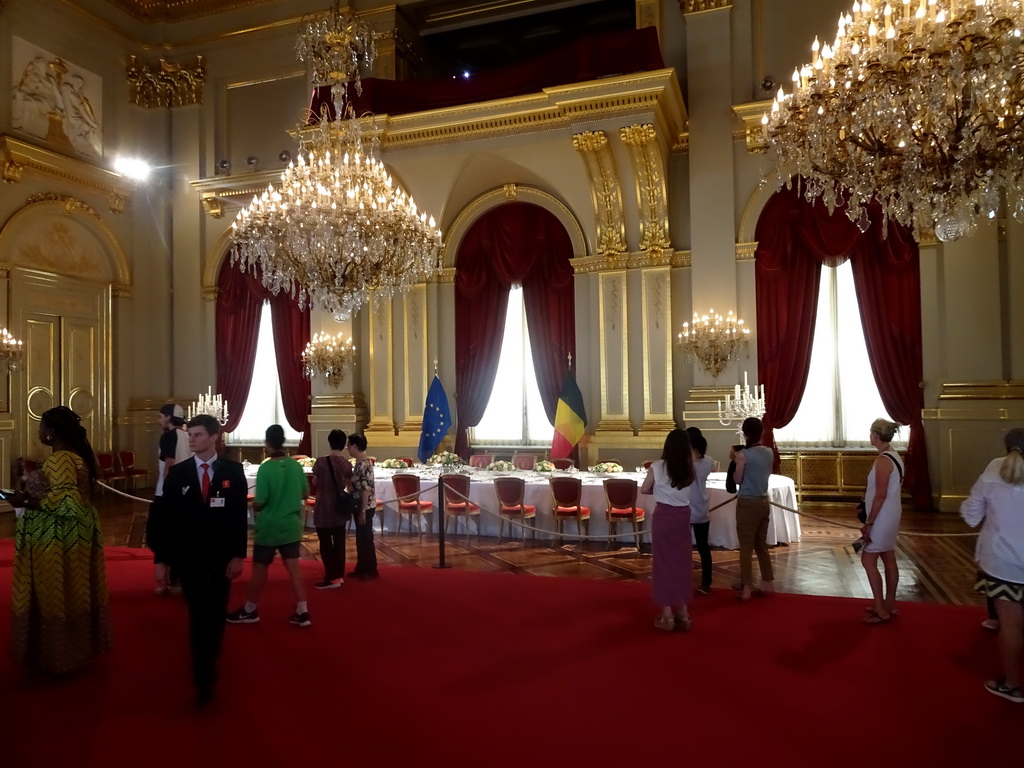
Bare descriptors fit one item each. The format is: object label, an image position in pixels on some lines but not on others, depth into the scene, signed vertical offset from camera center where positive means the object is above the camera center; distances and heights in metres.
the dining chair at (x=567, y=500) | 7.32 -1.11
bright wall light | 12.38 +4.20
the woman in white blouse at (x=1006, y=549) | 3.35 -0.78
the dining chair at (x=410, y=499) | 7.94 -1.18
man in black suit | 3.43 -0.69
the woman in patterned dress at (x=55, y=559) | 3.75 -0.85
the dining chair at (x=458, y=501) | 7.76 -1.19
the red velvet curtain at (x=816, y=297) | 9.38 +1.22
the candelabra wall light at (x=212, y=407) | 9.98 -0.10
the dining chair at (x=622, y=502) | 7.16 -1.12
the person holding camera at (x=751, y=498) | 5.20 -0.80
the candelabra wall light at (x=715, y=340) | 9.59 +0.72
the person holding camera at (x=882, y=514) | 4.47 -0.80
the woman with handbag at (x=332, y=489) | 5.42 -0.71
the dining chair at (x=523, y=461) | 9.55 -0.91
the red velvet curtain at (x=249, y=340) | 12.26 +1.05
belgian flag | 9.33 -0.37
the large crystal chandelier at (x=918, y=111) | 4.25 +1.85
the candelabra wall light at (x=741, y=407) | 8.62 -0.20
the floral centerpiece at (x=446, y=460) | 9.02 -0.84
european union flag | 9.79 -0.35
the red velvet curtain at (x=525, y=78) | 8.91 +4.34
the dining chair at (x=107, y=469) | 11.59 -1.13
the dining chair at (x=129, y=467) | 11.95 -1.14
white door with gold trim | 10.93 +0.86
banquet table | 7.17 -1.19
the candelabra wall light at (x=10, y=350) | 10.00 +0.77
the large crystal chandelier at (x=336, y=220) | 6.84 +1.79
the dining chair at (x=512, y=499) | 7.54 -1.13
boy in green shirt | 4.52 -0.76
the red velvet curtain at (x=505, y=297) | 10.84 +1.57
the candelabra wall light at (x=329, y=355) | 11.37 +0.70
